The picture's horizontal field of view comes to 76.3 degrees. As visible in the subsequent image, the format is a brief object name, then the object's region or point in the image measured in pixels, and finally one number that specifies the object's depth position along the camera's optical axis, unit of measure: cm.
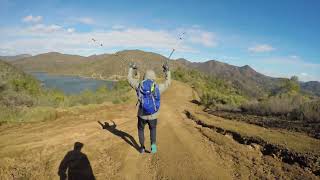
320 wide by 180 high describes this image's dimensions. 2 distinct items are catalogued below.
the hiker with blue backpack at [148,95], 470
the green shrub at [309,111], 878
